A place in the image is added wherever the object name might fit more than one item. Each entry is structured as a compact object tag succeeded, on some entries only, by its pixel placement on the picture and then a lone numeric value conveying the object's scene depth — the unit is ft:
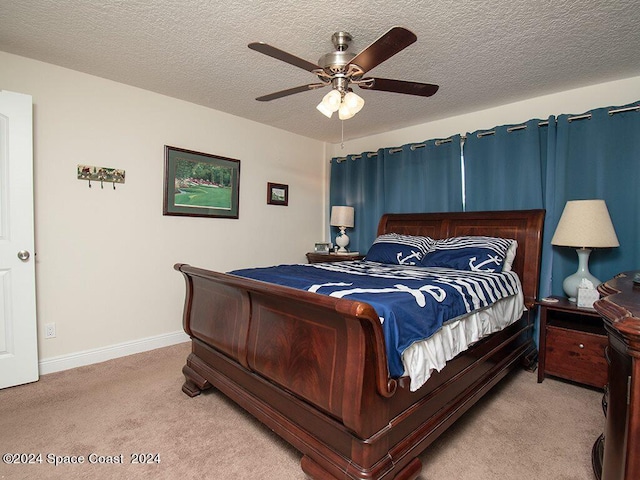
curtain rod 8.41
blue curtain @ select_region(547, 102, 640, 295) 8.31
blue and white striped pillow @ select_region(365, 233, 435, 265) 10.33
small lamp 13.84
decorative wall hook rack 8.96
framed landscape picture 10.60
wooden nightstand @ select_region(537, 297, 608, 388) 7.65
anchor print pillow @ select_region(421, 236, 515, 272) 8.77
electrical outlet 8.51
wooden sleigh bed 4.27
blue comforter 4.70
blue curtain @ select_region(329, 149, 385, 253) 13.67
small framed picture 13.39
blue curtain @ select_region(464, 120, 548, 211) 9.80
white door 7.57
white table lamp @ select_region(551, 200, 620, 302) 7.82
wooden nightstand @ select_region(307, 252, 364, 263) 13.37
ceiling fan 5.14
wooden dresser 3.08
